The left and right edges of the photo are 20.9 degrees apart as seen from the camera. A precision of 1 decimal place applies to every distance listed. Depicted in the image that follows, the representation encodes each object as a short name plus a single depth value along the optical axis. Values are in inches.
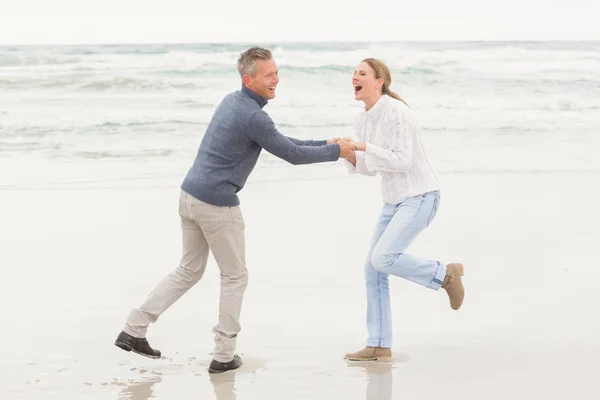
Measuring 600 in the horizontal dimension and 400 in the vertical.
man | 318.4
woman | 331.6
